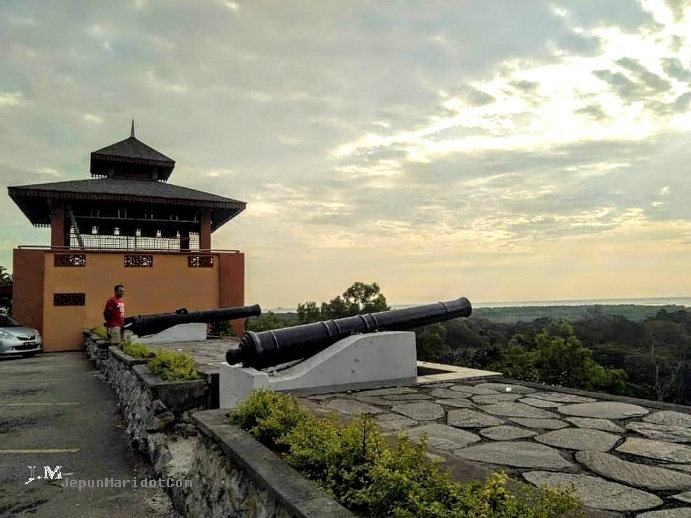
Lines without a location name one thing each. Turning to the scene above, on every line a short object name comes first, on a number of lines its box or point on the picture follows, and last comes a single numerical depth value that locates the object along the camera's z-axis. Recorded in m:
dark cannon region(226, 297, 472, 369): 4.63
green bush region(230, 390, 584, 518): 1.78
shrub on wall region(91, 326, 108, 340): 12.35
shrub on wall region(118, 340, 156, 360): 7.46
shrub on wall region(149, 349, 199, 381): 5.70
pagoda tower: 16.45
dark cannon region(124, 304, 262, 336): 11.59
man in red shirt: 10.19
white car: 13.59
